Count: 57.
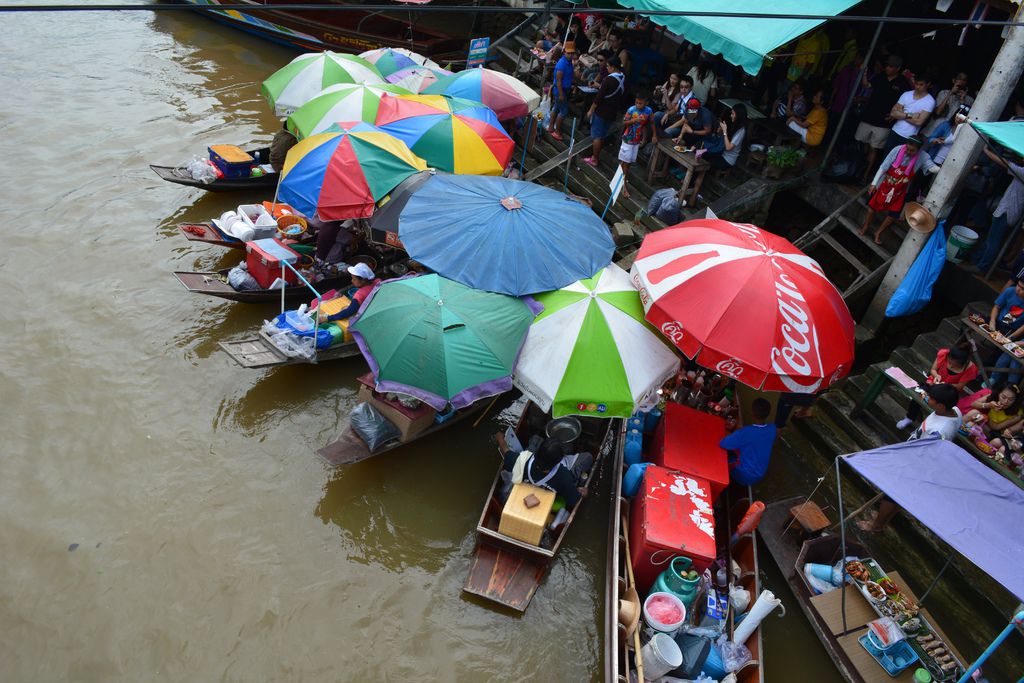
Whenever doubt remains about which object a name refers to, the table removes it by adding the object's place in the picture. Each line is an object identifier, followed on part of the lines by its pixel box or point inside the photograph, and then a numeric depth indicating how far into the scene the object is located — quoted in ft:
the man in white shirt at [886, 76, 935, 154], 31.19
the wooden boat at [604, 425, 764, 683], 20.63
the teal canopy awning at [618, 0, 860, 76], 30.41
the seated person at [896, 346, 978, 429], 26.96
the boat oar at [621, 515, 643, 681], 19.93
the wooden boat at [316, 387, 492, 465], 25.99
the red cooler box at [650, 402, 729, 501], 25.59
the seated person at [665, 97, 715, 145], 37.14
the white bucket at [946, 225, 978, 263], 29.86
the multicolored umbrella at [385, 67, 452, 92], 44.47
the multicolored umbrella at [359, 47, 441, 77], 46.55
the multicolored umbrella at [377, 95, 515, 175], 35.70
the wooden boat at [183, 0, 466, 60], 58.54
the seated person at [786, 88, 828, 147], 36.22
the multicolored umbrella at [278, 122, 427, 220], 31.30
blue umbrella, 26.71
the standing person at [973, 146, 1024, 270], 27.96
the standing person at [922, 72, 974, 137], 30.83
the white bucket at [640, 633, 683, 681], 20.65
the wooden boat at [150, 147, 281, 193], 39.01
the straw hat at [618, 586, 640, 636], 21.31
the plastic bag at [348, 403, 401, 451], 26.71
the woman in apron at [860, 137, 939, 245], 30.91
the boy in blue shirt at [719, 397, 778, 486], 25.39
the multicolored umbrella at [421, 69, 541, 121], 41.88
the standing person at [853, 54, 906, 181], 33.55
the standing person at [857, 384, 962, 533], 24.63
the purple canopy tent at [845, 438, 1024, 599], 18.26
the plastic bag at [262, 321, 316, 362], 28.84
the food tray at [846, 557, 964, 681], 21.52
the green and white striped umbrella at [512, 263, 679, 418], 24.27
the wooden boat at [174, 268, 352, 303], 31.45
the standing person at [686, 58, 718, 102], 40.96
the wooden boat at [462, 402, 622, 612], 23.76
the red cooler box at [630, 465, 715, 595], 22.90
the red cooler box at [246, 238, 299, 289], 32.17
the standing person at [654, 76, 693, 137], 37.78
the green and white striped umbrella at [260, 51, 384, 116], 40.96
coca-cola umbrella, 23.56
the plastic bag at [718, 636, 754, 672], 21.62
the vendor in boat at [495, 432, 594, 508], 24.67
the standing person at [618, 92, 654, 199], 38.40
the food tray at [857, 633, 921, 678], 21.75
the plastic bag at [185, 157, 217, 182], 39.65
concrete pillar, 26.86
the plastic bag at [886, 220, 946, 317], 29.45
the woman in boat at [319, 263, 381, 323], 30.65
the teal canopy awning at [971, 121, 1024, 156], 22.53
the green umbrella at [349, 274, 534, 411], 23.91
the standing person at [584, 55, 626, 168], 40.42
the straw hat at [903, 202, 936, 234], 29.45
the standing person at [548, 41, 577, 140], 44.19
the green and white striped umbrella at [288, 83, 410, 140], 36.52
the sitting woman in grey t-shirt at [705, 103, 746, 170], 37.06
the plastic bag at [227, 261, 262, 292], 32.30
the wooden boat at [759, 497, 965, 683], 22.43
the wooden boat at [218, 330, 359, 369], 27.84
